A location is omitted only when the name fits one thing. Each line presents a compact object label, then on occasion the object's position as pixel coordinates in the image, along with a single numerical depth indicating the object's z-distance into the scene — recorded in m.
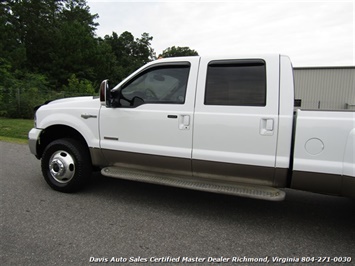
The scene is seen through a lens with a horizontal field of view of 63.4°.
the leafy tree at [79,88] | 27.78
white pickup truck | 3.05
